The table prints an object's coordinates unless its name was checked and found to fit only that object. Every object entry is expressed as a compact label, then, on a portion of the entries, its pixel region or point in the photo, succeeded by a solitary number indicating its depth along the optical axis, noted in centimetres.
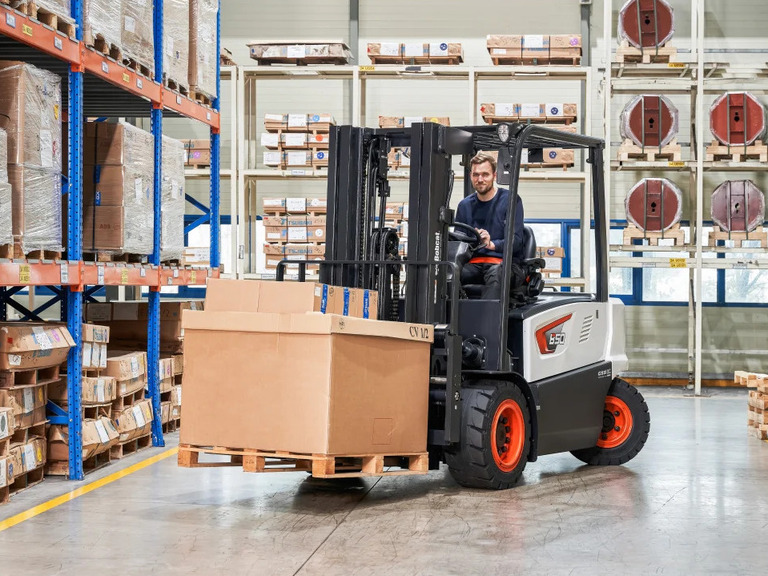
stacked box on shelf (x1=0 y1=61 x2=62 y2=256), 678
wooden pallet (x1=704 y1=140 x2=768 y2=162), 1447
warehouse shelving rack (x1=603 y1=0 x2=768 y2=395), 1450
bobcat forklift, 675
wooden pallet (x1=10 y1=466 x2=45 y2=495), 704
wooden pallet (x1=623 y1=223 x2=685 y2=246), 1446
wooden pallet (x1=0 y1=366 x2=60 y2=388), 681
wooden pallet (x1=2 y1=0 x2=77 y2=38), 656
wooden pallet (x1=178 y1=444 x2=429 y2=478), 592
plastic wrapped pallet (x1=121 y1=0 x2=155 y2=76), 828
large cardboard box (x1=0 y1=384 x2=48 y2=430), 673
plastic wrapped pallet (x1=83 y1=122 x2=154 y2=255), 826
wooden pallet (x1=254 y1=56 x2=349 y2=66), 1530
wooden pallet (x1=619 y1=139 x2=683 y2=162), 1446
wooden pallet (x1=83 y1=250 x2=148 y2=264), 823
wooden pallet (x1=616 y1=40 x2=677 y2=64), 1456
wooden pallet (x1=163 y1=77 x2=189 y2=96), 921
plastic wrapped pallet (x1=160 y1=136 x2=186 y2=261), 930
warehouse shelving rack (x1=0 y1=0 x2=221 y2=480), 687
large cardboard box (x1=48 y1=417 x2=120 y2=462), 756
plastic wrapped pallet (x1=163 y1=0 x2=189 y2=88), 911
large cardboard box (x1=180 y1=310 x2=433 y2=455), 591
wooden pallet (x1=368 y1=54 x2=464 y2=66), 1524
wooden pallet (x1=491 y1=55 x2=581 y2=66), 1503
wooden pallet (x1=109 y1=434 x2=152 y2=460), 841
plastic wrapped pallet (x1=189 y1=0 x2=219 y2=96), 976
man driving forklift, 720
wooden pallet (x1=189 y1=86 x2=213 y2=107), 987
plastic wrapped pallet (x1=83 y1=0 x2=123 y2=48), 756
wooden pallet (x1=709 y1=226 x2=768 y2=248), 1443
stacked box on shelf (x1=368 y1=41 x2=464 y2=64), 1517
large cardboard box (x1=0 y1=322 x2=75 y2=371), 674
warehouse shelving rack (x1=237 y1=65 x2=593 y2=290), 1495
